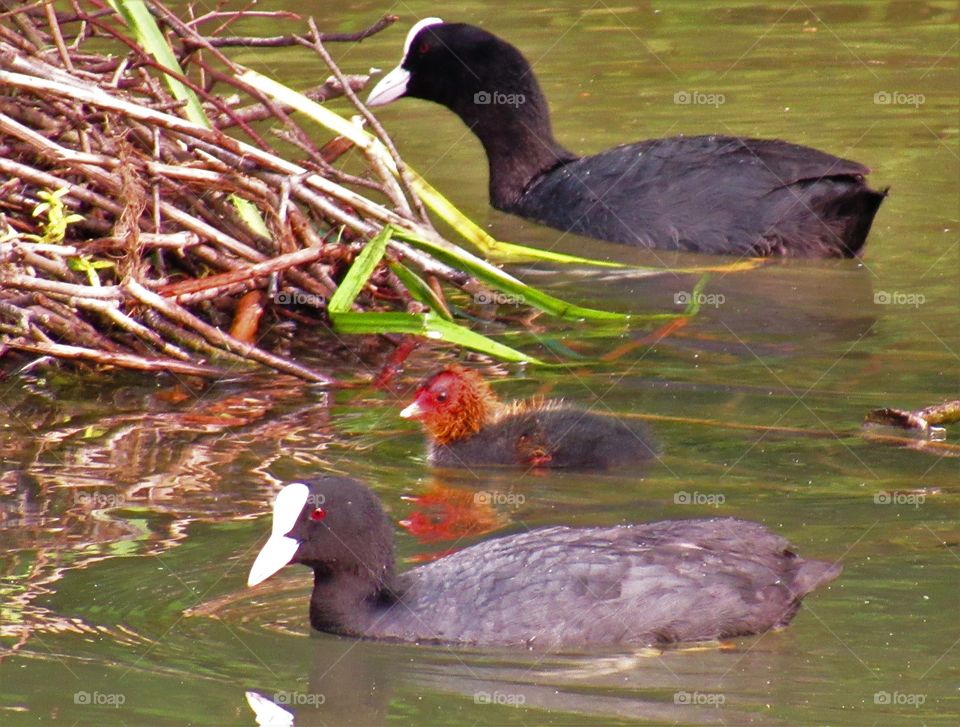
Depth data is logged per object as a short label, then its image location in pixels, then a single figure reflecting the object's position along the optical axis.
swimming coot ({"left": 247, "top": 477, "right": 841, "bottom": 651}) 9.98
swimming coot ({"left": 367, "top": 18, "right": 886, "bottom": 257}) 17.83
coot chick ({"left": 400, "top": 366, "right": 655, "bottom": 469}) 12.82
